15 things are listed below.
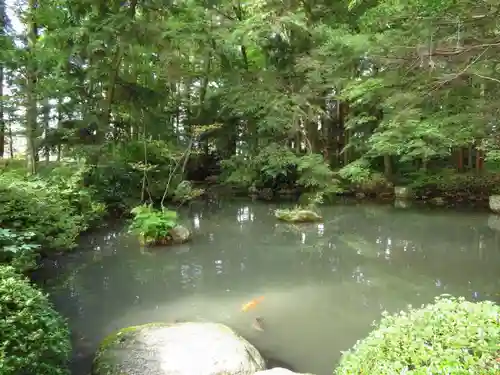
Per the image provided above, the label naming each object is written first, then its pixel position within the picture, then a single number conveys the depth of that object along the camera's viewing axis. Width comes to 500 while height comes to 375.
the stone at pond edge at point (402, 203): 13.97
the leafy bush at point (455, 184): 14.12
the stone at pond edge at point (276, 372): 2.88
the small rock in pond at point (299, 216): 11.21
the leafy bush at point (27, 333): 2.58
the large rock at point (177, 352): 3.37
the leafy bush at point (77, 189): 8.02
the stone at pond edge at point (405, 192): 15.06
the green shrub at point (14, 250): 4.05
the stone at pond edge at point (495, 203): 12.39
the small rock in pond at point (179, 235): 8.59
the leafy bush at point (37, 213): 5.42
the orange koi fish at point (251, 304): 5.23
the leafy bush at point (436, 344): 1.81
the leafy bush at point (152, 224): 8.20
